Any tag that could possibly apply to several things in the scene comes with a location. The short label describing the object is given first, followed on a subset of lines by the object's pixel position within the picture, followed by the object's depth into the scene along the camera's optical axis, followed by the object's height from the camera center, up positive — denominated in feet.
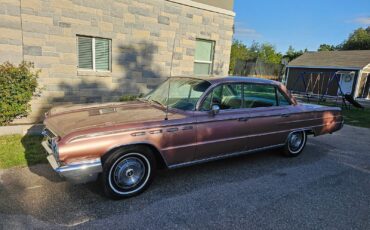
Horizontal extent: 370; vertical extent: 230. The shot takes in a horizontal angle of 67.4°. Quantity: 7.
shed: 74.13 +0.69
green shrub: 19.99 -2.83
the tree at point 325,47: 183.17 +18.29
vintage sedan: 10.84 -3.05
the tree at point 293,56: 131.79 +7.57
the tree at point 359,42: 141.87 +18.08
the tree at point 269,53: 153.28 +9.57
